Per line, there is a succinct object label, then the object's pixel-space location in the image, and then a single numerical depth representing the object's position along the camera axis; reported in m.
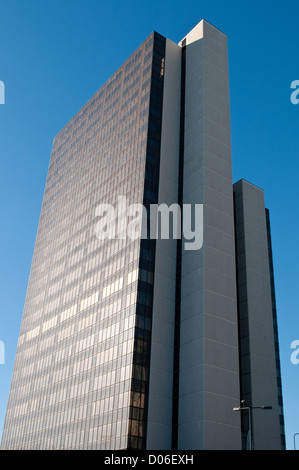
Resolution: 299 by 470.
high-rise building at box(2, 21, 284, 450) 68.44
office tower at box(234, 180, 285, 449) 77.06
